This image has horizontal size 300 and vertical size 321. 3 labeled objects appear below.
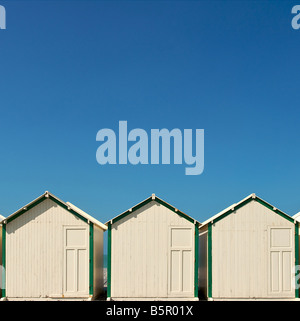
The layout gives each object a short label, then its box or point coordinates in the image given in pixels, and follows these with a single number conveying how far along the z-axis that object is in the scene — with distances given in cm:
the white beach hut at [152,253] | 2408
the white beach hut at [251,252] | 2427
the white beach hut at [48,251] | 2398
